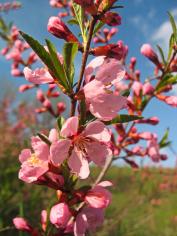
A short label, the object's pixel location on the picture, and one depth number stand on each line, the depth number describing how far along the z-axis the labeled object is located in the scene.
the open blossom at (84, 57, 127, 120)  0.09
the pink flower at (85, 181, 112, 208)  0.09
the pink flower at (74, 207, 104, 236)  0.10
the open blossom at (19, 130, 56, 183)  0.09
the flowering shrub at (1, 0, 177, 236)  0.09
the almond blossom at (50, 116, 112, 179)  0.09
